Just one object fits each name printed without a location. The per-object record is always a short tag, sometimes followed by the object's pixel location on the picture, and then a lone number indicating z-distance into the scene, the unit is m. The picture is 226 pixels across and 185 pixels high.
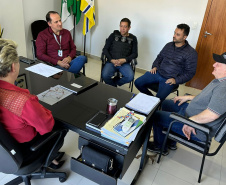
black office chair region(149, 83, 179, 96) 2.75
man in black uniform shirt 3.03
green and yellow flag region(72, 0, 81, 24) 4.01
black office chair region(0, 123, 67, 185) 1.15
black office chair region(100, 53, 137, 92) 3.09
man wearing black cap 1.54
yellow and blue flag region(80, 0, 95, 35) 3.91
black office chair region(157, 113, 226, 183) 1.57
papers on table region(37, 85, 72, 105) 1.57
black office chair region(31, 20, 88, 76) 3.58
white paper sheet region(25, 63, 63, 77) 2.03
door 3.16
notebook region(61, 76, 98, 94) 1.75
